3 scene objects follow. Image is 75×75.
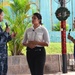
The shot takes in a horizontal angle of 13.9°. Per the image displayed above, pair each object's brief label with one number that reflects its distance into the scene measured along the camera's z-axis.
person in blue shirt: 5.47
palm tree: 9.23
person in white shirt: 5.51
